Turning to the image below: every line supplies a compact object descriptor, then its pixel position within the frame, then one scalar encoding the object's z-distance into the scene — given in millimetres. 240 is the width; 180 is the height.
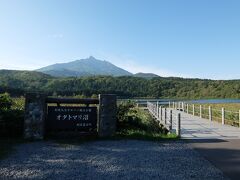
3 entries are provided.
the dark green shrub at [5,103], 6913
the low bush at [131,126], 6325
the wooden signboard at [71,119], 5996
